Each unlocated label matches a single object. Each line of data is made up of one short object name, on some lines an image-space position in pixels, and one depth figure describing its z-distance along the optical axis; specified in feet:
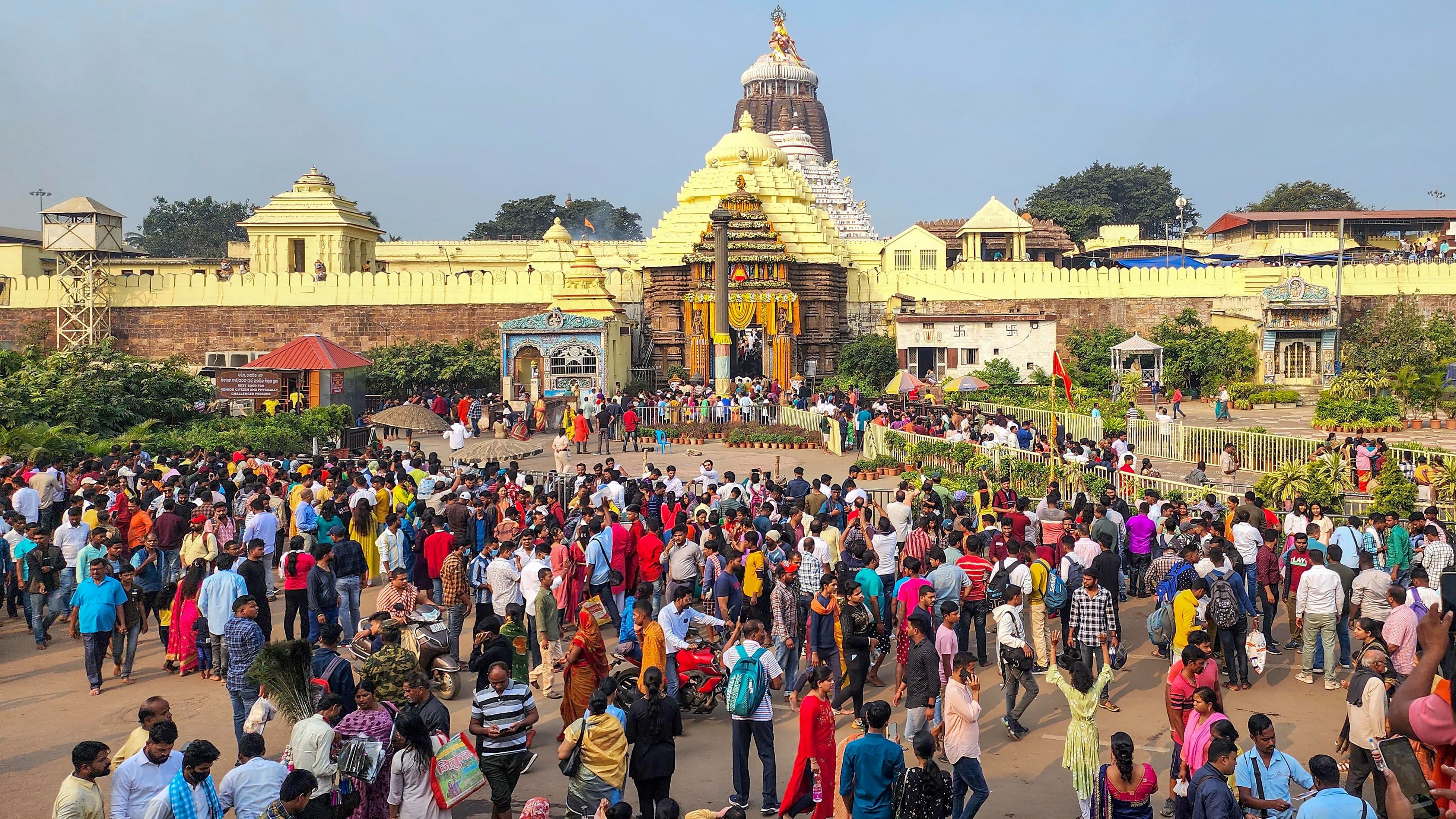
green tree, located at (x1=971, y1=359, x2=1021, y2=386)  103.35
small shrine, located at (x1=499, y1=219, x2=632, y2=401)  95.76
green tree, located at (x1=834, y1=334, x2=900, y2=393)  110.52
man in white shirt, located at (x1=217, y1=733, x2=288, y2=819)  19.80
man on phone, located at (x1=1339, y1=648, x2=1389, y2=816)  22.81
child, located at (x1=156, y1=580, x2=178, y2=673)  35.73
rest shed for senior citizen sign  79.36
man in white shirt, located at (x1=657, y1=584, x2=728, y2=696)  28.43
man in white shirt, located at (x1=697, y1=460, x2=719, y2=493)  50.90
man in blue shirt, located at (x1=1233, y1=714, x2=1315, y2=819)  19.77
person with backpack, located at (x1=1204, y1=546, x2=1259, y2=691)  29.73
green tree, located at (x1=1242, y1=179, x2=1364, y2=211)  207.00
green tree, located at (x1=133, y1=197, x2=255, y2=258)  247.09
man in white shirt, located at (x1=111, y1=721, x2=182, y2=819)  19.60
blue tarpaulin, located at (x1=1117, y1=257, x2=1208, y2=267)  157.58
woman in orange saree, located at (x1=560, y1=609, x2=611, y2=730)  26.61
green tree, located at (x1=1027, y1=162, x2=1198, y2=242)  229.25
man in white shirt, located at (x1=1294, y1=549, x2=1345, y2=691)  30.68
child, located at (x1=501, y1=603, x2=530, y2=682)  28.94
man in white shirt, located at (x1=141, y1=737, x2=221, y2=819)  19.07
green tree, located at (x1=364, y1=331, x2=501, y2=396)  106.63
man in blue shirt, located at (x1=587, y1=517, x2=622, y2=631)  34.60
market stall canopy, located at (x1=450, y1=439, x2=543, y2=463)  60.08
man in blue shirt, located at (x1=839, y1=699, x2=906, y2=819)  20.36
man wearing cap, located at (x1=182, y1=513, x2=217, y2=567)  36.45
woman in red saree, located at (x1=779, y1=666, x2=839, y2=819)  22.26
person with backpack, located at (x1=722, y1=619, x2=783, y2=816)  24.08
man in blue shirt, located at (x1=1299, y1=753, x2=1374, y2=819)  17.99
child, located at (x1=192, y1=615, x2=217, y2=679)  32.58
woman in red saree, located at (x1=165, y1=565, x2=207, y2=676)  32.53
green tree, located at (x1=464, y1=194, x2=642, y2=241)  235.81
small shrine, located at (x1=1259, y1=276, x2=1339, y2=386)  107.55
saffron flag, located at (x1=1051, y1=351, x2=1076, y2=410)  72.64
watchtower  106.93
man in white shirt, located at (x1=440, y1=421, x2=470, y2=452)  65.67
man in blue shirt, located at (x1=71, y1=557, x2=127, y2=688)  31.01
